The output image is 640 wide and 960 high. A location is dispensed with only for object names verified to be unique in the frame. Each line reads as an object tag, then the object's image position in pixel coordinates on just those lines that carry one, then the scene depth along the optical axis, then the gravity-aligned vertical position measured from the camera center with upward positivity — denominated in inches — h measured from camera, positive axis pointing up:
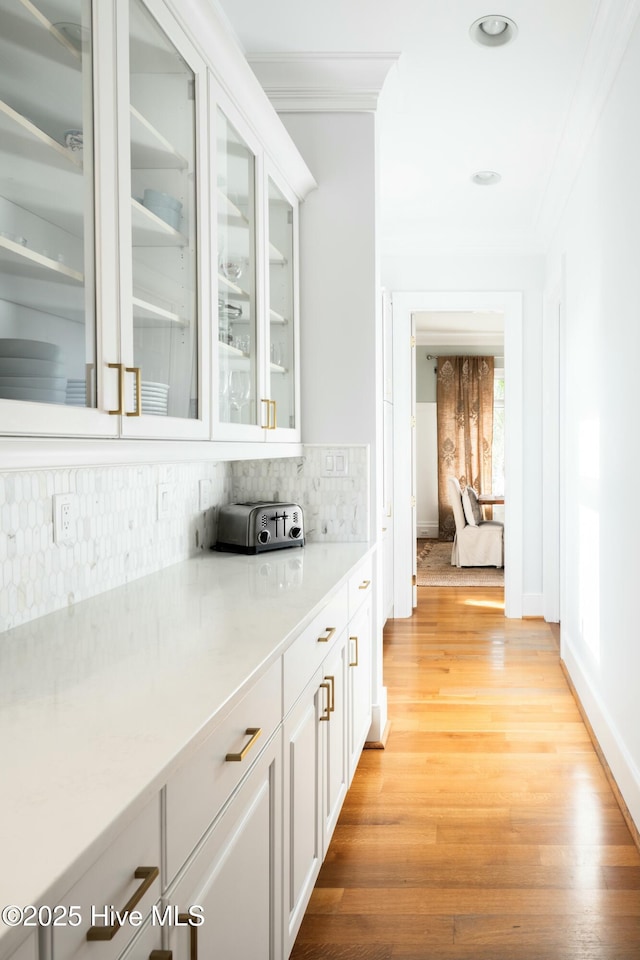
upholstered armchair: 299.4 -28.5
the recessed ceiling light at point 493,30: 105.0 +61.0
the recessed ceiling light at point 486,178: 165.5 +63.3
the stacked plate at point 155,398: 61.7 +5.7
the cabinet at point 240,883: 41.2 -25.6
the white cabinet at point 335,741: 81.0 -30.7
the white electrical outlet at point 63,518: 69.3 -4.7
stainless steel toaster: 107.0 -8.5
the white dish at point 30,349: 43.2 +7.0
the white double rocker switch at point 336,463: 122.1 +0.6
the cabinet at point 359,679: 99.1 -29.8
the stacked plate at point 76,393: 50.1 +4.9
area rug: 272.7 -40.4
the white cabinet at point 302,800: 63.7 -30.0
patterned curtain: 394.6 +31.7
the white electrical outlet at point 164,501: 94.3 -4.2
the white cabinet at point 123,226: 45.4 +18.4
